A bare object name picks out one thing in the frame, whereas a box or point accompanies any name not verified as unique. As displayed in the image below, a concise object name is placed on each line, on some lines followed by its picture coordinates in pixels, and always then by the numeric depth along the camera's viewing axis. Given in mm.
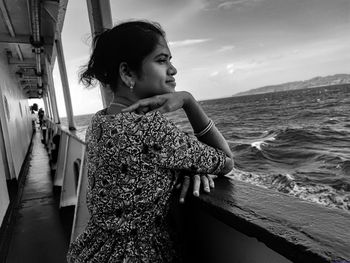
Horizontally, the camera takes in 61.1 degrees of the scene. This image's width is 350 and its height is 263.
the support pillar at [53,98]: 8495
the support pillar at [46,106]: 17731
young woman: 841
